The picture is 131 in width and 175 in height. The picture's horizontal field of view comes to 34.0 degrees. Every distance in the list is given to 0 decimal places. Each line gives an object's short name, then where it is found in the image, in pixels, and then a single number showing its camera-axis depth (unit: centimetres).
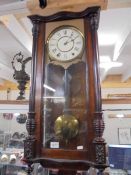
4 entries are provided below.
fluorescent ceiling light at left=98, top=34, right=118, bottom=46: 270
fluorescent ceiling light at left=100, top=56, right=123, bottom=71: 329
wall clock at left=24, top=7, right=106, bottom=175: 96
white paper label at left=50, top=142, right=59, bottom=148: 101
